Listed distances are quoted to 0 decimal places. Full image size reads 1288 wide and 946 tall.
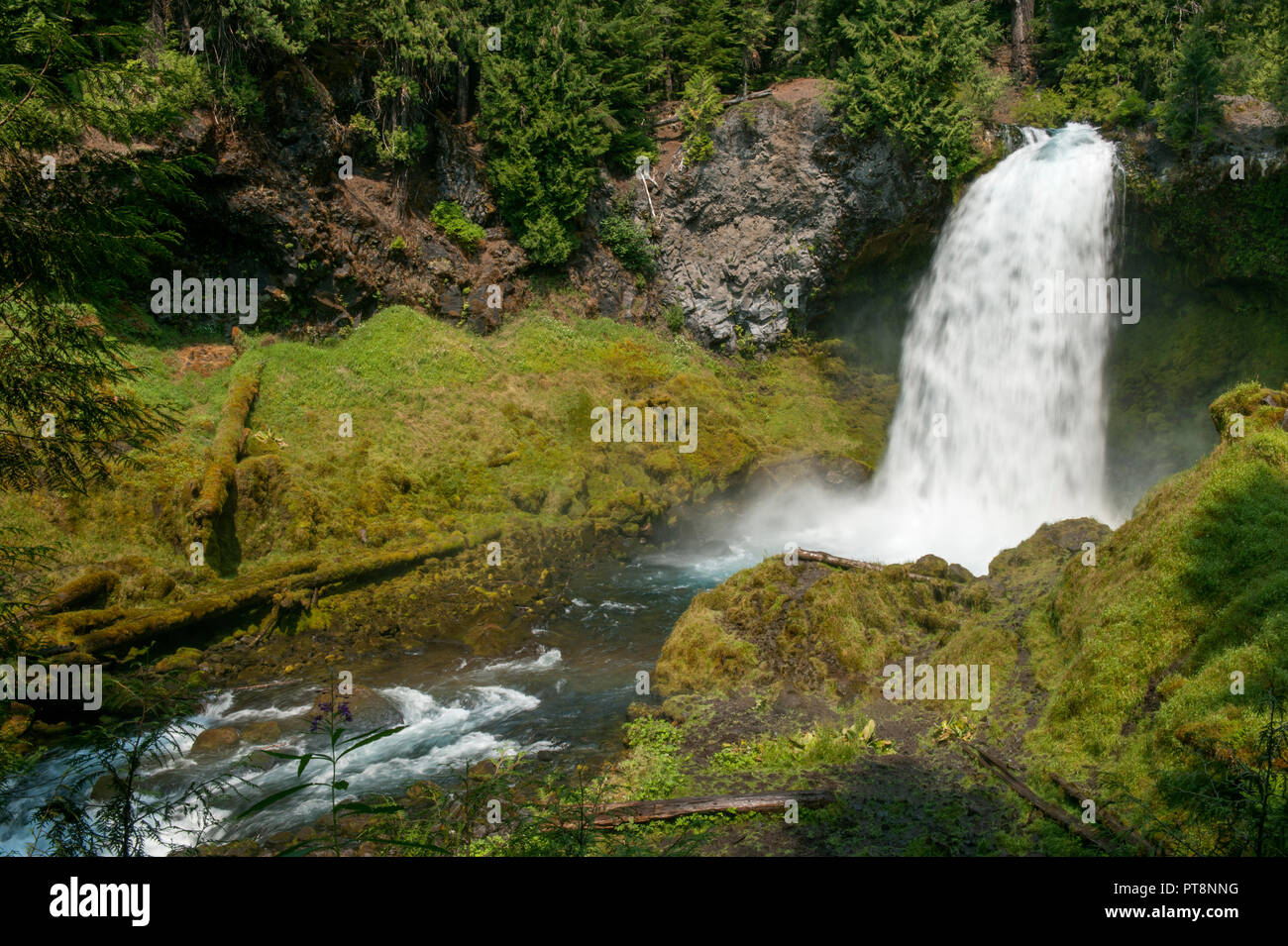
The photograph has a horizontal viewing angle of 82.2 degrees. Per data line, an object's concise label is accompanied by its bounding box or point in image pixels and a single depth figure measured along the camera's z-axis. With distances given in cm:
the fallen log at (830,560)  1379
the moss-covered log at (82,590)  1166
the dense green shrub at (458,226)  2567
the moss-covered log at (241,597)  1186
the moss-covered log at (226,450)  1480
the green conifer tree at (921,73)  2389
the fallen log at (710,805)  766
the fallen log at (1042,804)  645
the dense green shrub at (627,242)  2836
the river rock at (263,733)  1061
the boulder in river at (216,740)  1046
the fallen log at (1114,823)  602
